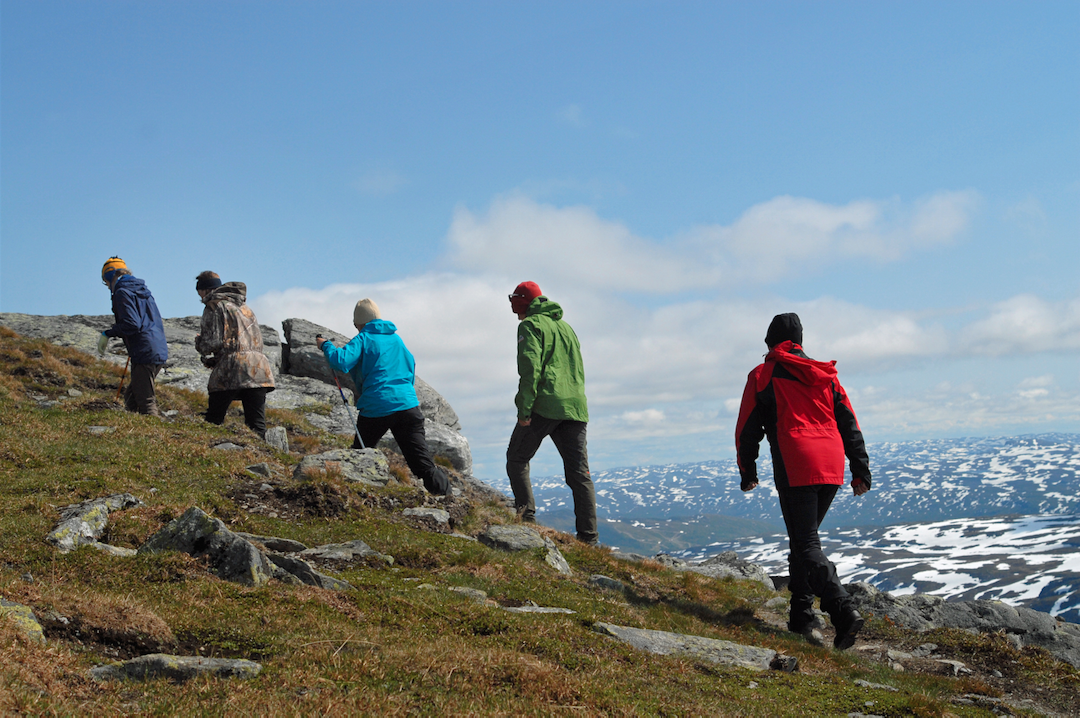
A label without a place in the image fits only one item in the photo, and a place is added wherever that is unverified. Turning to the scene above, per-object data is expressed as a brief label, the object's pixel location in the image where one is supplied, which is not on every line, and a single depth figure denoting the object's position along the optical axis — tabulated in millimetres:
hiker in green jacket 12922
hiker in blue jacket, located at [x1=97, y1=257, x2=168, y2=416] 15930
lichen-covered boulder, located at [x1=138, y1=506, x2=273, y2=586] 7418
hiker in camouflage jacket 15648
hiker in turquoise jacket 13477
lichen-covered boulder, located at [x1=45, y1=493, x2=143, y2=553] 8039
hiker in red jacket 9297
